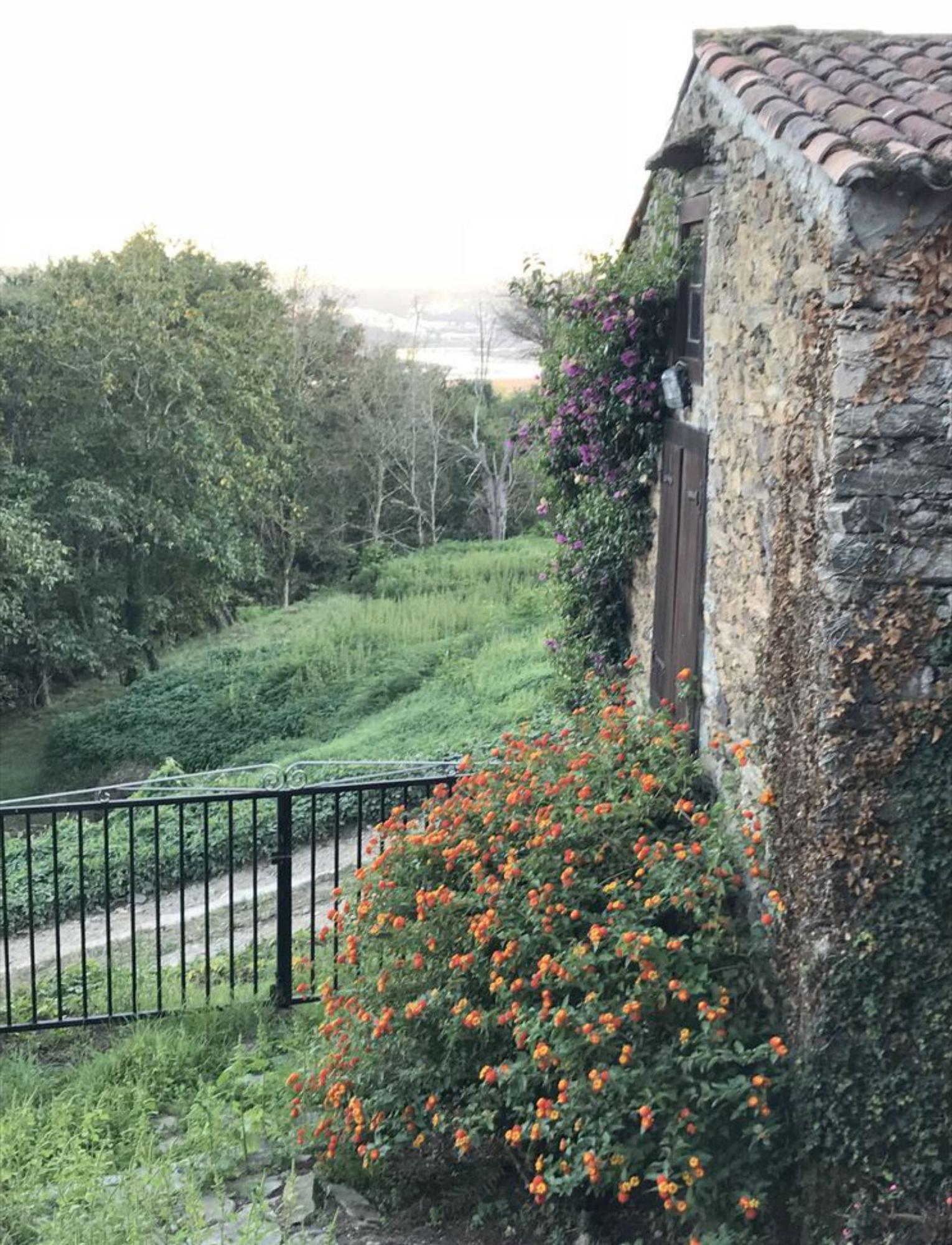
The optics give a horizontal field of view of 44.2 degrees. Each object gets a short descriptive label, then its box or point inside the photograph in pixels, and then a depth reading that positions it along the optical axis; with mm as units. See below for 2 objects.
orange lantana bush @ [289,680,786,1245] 3916
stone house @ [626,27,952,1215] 3844
